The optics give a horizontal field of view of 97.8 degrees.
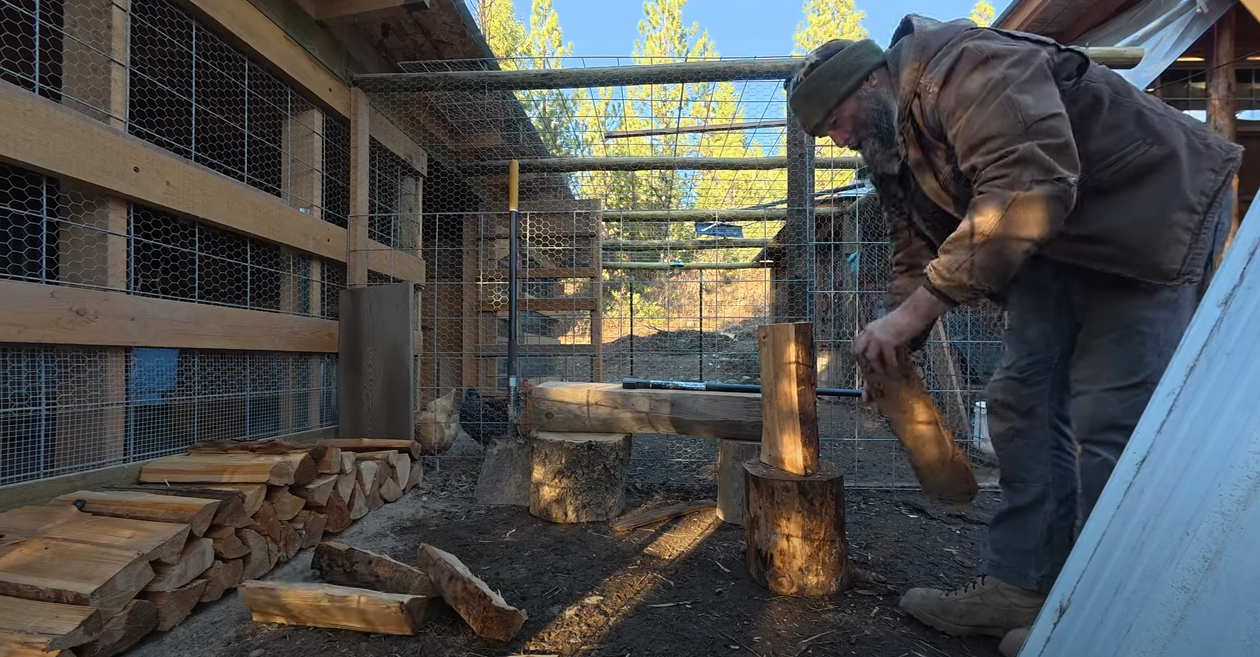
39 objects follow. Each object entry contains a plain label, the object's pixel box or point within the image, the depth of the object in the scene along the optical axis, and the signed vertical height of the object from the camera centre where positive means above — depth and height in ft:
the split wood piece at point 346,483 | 8.31 -2.09
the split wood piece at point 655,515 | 8.26 -2.67
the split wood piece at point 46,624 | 4.20 -2.17
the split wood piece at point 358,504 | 8.58 -2.48
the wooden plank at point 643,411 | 8.45 -1.06
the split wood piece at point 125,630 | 4.68 -2.50
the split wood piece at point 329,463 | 8.09 -1.70
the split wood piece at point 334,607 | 4.97 -2.41
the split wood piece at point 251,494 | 6.49 -1.75
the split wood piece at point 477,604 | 4.86 -2.31
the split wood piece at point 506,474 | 9.54 -2.29
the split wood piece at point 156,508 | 5.75 -1.70
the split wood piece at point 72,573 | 4.59 -1.96
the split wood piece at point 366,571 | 5.38 -2.33
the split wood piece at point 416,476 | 10.48 -2.51
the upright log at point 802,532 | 5.62 -1.95
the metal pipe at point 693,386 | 8.73 -0.68
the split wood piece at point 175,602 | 5.26 -2.51
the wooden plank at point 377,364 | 11.46 -0.36
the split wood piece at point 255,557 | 6.39 -2.48
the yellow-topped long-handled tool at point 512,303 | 11.39 +0.91
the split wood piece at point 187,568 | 5.31 -2.22
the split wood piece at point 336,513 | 7.99 -2.44
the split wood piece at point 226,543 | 6.07 -2.18
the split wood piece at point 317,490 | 7.58 -2.00
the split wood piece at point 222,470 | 6.82 -1.54
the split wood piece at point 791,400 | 5.91 -0.62
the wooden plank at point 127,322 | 5.93 +0.35
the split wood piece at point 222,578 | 5.86 -2.53
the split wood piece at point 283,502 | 7.03 -2.01
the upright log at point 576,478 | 8.47 -2.06
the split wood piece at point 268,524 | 6.65 -2.15
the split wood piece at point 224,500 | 6.10 -1.71
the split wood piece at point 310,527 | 7.42 -2.46
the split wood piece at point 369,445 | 9.72 -1.78
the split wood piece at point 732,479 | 8.37 -2.08
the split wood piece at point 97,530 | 5.22 -1.78
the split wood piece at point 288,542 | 7.00 -2.52
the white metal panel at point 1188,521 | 1.70 -0.63
